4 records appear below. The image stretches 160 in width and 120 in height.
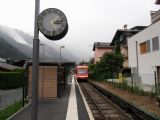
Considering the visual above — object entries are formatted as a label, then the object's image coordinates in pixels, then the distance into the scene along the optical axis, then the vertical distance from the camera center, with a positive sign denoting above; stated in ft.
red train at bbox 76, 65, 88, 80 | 86.82 -3.50
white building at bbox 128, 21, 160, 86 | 44.41 +5.91
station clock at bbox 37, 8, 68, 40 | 8.86 +3.01
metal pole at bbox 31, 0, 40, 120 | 8.39 -0.53
